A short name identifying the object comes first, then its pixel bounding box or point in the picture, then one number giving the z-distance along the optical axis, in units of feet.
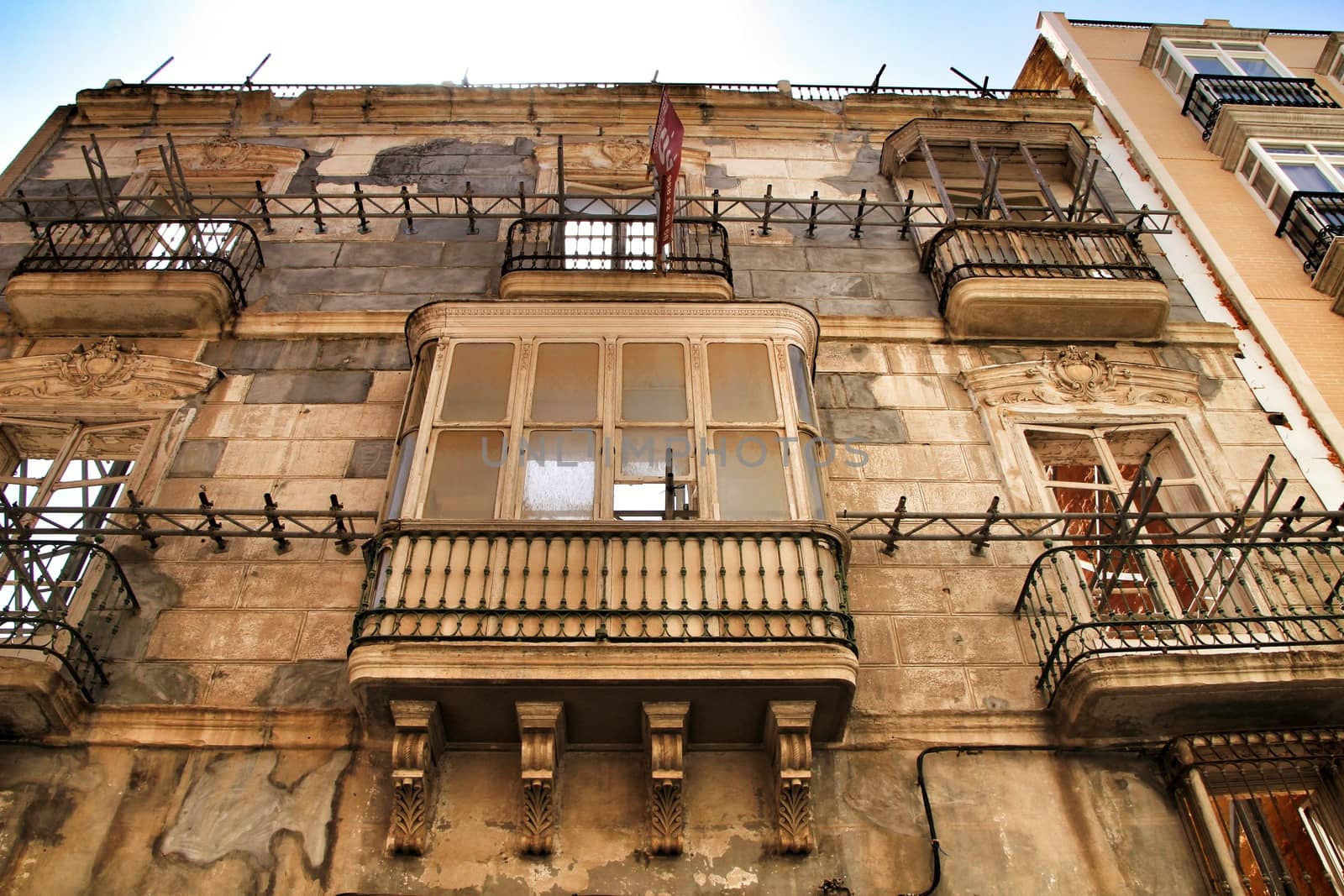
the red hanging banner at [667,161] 33.40
